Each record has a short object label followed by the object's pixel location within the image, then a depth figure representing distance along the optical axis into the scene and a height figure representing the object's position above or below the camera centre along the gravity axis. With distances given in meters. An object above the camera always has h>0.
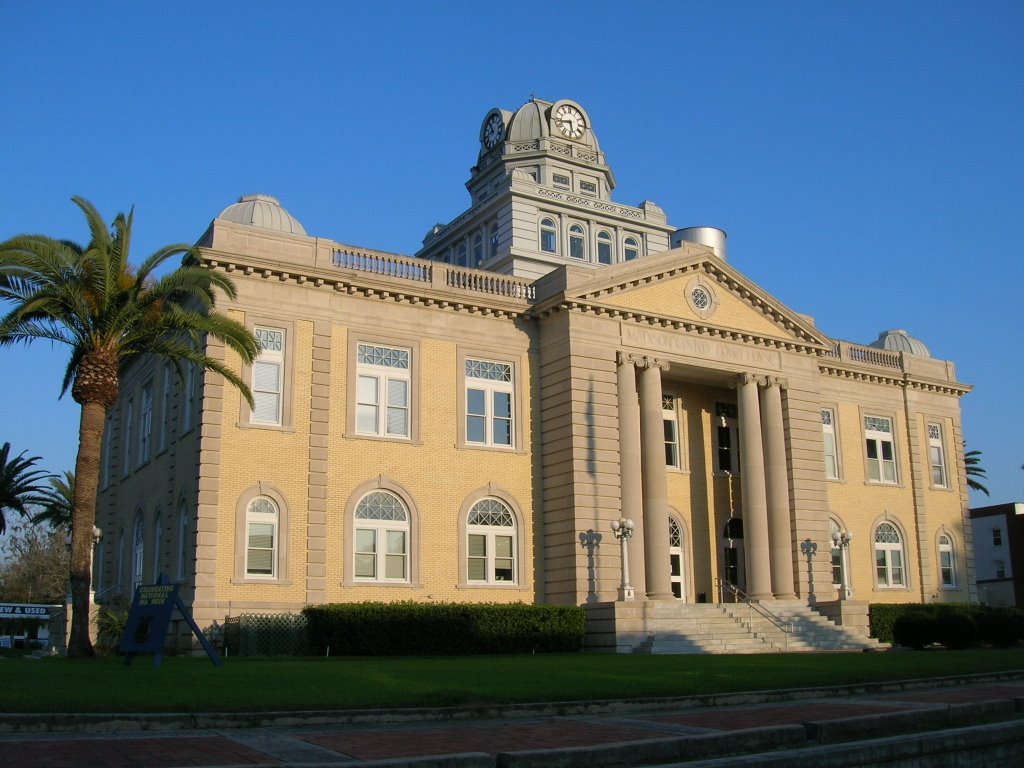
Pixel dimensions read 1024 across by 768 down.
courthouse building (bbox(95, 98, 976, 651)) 31.88 +4.98
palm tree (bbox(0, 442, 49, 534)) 56.09 +6.14
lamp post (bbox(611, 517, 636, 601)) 33.19 +1.64
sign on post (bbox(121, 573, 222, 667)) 21.30 -0.40
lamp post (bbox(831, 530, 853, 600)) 39.16 +1.30
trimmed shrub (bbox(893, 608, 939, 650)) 35.78 -1.31
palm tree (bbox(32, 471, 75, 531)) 59.41 +5.34
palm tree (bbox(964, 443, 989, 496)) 75.94 +8.17
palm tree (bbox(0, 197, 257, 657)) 25.66 +6.92
